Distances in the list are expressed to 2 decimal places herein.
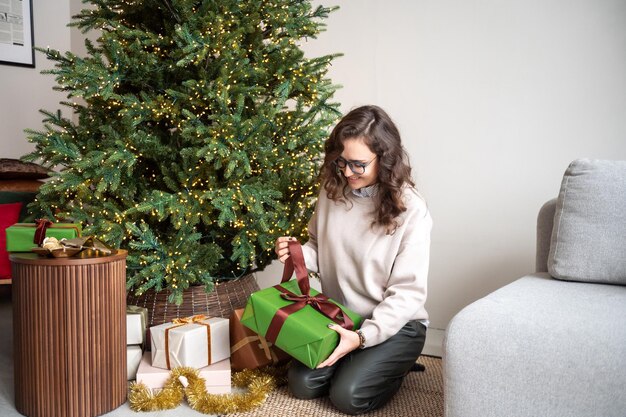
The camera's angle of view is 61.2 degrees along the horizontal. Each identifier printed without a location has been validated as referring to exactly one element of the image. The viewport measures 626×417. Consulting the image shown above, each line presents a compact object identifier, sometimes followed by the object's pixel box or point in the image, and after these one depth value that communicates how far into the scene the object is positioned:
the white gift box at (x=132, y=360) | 1.99
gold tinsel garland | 1.76
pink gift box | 1.89
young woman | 1.78
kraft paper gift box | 2.00
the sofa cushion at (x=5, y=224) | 2.88
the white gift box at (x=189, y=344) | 1.91
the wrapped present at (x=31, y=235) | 1.74
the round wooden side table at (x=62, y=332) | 1.62
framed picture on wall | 3.53
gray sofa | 1.20
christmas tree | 2.04
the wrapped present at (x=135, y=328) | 2.01
